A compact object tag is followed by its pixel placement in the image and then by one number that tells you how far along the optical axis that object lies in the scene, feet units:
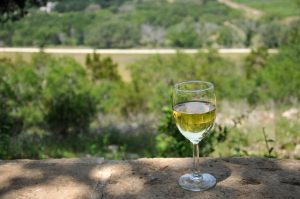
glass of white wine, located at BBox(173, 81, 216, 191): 3.52
